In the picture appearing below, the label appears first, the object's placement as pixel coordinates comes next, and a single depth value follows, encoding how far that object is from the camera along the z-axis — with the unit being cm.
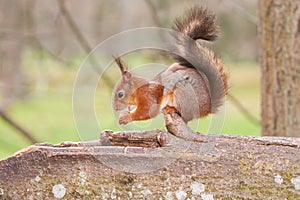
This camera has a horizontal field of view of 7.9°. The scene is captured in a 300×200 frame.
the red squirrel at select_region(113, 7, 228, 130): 369
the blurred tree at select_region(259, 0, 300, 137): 438
